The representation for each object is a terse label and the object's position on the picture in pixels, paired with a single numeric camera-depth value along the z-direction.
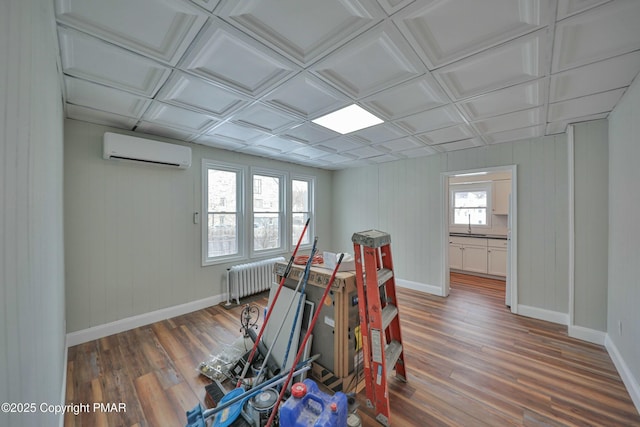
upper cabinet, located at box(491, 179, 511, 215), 5.36
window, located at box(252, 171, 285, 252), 4.30
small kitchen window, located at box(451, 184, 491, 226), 5.69
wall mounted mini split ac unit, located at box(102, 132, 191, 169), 2.64
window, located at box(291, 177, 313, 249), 4.96
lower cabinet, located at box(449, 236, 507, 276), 5.02
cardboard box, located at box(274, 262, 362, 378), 1.89
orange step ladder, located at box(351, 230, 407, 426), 1.67
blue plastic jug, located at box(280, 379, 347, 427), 1.30
